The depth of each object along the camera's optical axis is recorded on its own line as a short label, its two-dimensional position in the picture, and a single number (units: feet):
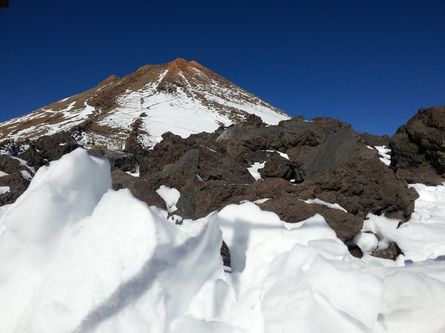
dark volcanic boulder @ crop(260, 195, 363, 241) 15.96
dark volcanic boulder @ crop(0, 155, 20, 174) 34.58
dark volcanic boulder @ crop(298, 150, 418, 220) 19.99
